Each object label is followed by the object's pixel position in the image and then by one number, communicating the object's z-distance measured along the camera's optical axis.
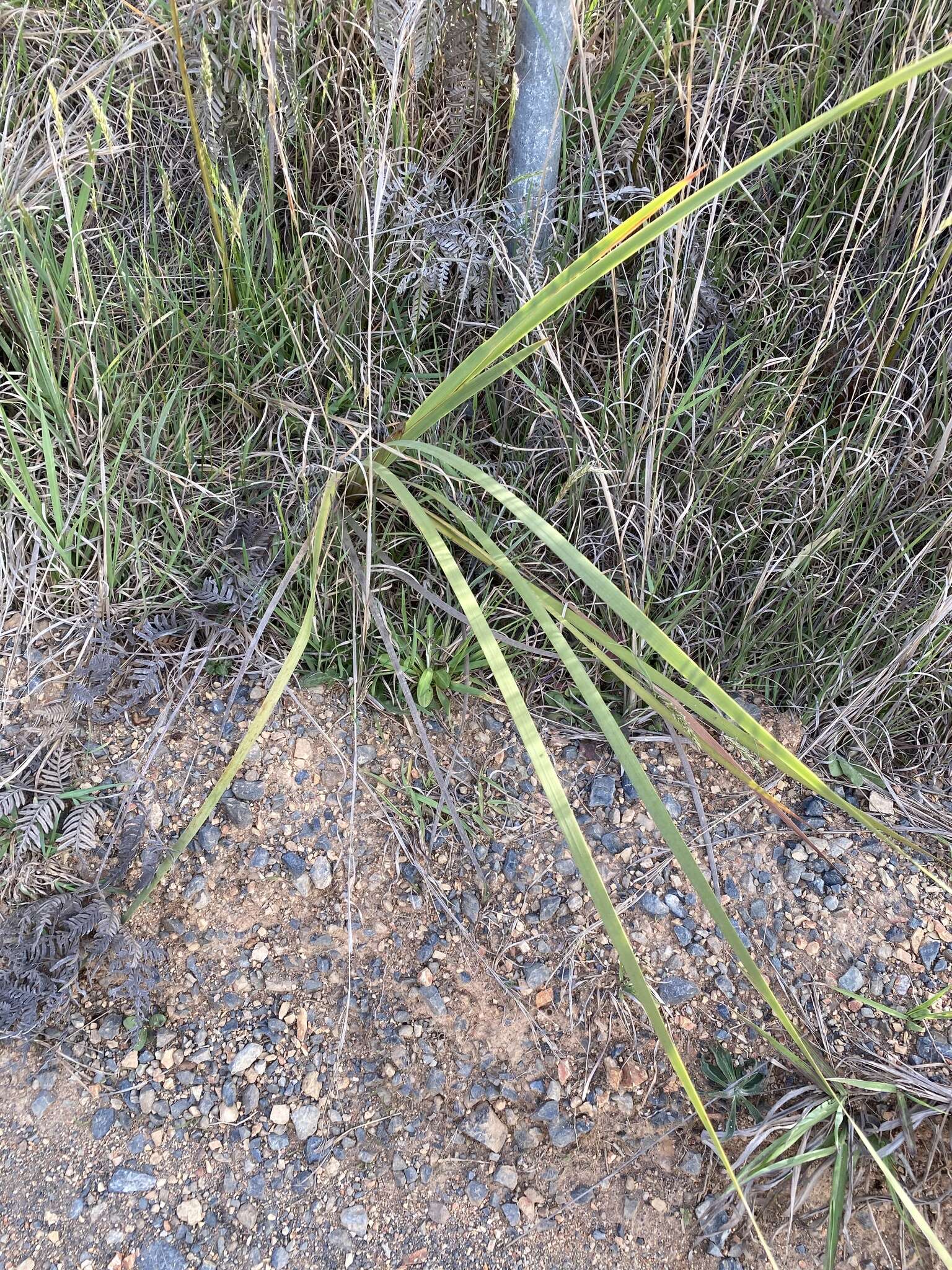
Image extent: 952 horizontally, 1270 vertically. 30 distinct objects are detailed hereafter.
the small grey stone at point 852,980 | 1.38
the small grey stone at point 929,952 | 1.41
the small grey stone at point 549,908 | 1.40
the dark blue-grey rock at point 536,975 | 1.35
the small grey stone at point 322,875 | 1.40
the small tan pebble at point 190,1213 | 1.19
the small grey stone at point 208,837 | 1.40
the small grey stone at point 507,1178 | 1.24
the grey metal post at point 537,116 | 1.35
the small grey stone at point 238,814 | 1.42
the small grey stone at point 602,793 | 1.50
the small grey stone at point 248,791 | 1.43
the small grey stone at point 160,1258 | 1.16
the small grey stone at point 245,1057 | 1.28
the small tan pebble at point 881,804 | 1.54
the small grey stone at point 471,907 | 1.39
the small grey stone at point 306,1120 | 1.25
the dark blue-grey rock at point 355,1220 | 1.20
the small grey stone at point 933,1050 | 1.31
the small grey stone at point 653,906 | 1.42
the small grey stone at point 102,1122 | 1.24
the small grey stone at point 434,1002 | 1.33
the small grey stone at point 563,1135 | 1.27
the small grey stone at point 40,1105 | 1.24
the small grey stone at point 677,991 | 1.36
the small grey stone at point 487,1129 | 1.26
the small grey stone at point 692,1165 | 1.25
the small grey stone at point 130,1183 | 1.21
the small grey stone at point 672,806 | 1.50
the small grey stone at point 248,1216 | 1.19
